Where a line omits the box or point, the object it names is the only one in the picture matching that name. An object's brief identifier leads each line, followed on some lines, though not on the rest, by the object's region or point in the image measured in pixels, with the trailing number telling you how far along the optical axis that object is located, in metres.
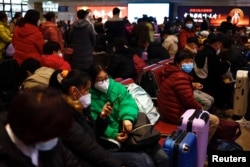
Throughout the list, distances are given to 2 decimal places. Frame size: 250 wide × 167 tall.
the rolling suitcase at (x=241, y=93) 5.43
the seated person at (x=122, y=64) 5.17
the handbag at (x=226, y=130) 4.15
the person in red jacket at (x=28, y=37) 5.46
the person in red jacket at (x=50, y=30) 6.58
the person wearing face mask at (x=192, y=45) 5.92
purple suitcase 3.34
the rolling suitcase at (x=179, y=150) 2.99
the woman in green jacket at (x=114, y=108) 2.86
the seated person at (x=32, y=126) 1.52
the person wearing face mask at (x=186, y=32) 7.64
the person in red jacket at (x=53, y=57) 4.44
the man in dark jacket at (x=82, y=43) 6.13
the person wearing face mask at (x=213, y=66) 5.29
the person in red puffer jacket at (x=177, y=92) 3.73
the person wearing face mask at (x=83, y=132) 2.17
